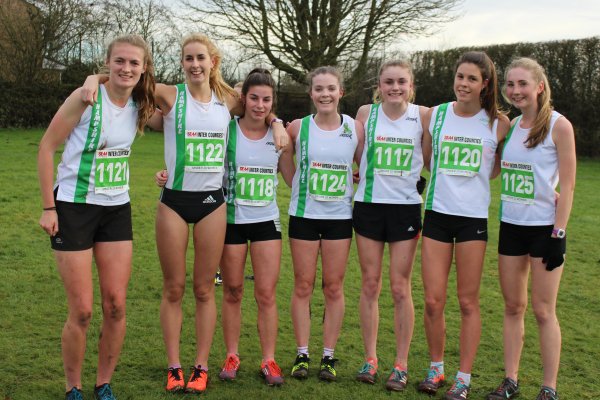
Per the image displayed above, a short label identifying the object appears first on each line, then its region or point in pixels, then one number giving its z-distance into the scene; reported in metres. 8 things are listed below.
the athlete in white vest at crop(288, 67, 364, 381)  4.06
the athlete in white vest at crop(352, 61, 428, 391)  4.01
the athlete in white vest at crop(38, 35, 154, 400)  3.43
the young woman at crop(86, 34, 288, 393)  3.79
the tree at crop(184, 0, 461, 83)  19.48
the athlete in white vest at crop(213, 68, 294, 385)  4.01
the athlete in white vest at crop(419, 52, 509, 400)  3.81
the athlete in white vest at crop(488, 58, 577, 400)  3.62
